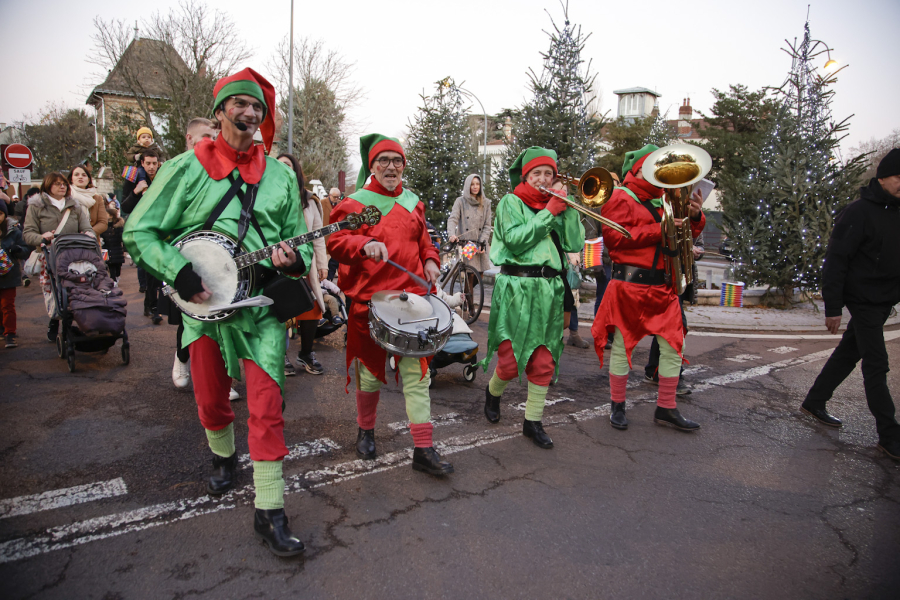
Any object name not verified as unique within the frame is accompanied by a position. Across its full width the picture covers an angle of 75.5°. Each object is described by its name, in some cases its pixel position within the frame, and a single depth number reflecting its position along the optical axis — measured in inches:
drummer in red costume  136.2
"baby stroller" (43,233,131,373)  212.8
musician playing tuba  172.6
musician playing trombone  158.1
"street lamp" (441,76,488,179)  508.0
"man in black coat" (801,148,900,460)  162.1
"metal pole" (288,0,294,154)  828.4
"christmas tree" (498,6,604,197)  410.3
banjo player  104.0
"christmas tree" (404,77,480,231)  505.0
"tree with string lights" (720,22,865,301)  393.4
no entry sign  498.6
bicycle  337.7
